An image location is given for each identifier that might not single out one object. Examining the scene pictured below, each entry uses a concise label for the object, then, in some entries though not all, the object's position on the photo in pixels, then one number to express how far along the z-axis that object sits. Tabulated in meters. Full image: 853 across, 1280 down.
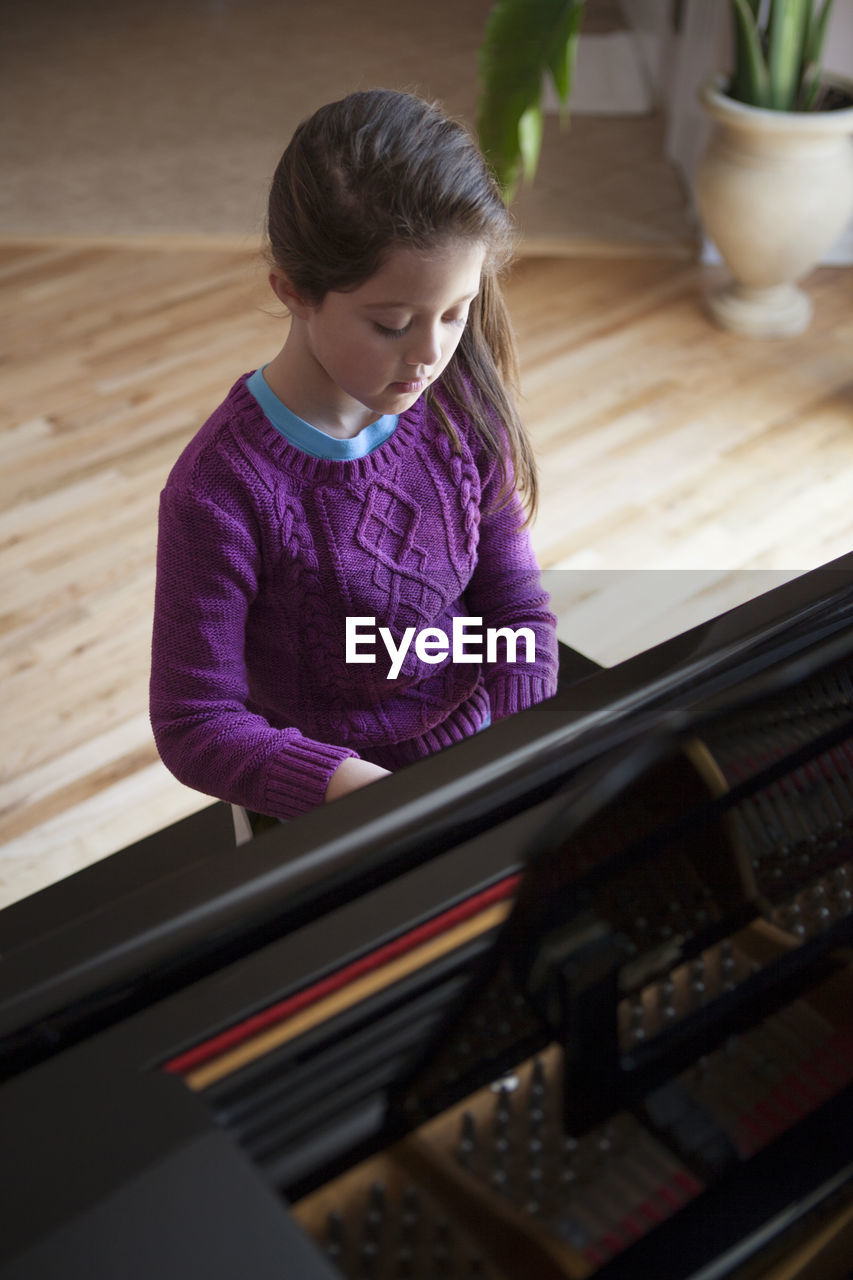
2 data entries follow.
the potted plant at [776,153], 2.75
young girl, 0.85
